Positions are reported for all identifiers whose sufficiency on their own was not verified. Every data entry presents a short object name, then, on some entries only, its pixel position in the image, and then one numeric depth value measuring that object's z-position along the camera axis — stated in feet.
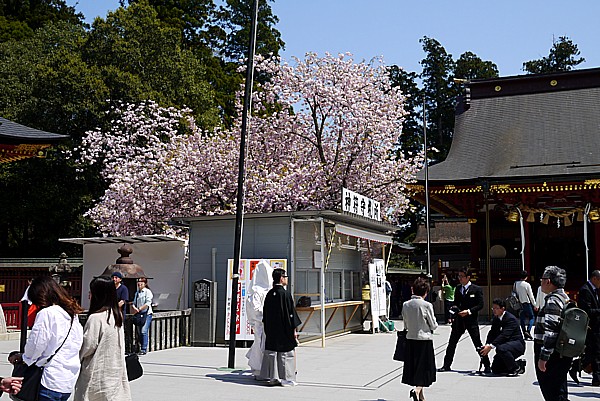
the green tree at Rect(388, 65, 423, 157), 165.78
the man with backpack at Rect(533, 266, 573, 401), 22.44
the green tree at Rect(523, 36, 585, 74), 177.47
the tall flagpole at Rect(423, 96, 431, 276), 75.26
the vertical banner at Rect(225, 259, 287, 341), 48.42
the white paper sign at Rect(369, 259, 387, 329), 60.80
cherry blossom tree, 77.30
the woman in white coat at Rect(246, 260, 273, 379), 34.96
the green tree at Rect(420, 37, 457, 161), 175.52
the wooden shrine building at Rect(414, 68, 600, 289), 74.33
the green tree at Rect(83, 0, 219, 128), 102.58
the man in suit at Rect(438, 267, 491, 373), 37.04
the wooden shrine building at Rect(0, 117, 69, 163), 58.39
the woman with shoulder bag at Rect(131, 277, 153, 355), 44.06
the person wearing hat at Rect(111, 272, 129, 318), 39.11
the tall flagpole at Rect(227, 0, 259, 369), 38.65
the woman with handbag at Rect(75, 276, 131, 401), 18.12
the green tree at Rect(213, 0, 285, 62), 155.91
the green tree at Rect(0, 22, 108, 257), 100.94
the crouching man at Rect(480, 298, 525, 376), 35.88
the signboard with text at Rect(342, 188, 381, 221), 52.42
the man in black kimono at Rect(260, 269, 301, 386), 33.53
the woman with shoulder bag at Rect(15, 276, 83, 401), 16.58
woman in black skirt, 28.32
